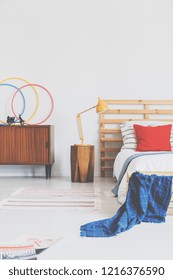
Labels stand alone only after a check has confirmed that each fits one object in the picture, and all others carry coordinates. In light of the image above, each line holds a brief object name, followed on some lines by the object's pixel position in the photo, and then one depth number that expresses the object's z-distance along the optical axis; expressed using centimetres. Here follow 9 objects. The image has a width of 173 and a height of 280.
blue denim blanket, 209
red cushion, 407
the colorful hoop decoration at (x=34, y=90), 471
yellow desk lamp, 422
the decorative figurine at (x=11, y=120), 441
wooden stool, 413
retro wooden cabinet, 430
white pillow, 427
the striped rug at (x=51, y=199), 272
